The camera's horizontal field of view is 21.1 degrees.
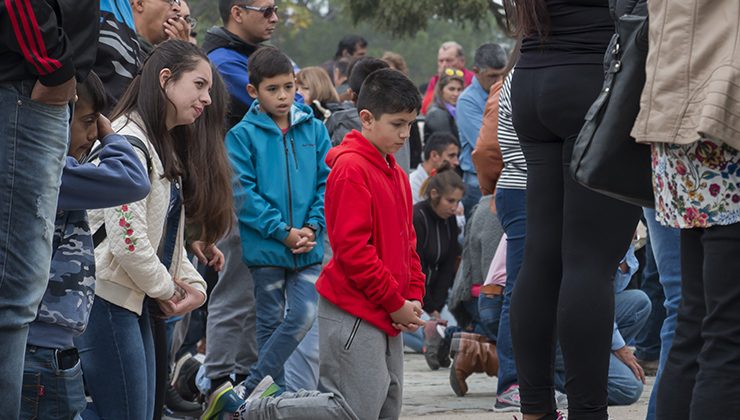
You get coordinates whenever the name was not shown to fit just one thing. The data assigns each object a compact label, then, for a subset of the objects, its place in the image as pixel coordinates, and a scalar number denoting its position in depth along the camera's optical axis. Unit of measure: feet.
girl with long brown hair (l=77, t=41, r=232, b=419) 21.73
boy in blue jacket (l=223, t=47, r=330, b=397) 30.72
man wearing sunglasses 33.28
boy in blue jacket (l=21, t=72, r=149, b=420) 18.84
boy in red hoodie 23.77
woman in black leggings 21.05
